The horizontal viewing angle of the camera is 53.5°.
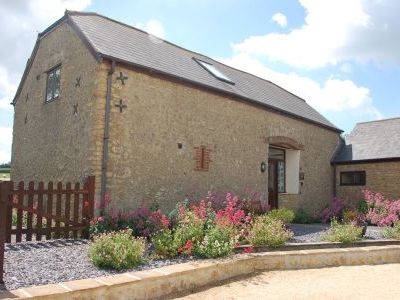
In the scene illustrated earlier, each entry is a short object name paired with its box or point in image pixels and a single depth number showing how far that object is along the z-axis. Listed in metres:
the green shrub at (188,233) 7.06
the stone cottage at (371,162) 16.00
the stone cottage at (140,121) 9.79
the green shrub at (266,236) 7.91
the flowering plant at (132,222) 8.35
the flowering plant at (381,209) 12.90
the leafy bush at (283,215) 11.84
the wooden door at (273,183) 16.09
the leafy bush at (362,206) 15.47
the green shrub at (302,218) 15.07
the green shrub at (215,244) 6.81
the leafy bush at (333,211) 15.88
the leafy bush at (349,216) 12.04
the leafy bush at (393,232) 9.64
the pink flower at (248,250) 7.45
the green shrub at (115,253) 5.96
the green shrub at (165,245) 6.89
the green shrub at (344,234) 8.78
